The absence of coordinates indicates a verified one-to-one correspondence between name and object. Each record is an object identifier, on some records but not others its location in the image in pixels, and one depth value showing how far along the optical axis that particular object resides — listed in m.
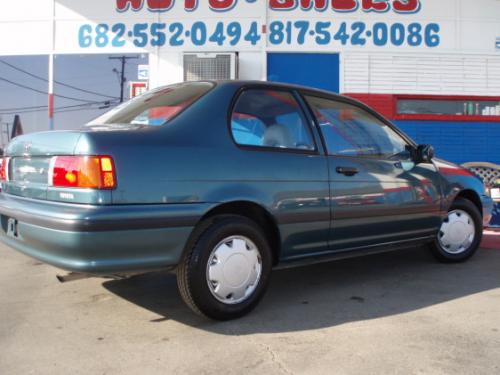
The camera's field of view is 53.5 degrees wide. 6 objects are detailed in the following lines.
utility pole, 8.86
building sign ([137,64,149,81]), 8.76
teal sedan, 2.71
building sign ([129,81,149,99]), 8.88
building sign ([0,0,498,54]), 8.48
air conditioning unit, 8.27
